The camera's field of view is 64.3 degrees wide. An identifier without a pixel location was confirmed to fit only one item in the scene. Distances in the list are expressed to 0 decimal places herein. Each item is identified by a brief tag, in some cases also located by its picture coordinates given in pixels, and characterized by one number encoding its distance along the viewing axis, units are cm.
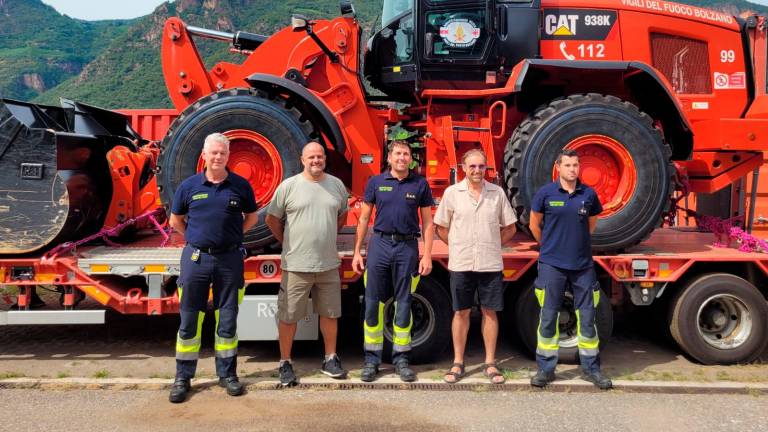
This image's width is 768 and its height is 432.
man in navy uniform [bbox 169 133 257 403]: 430
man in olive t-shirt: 453
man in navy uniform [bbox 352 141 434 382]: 455
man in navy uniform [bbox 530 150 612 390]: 454
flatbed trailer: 496
